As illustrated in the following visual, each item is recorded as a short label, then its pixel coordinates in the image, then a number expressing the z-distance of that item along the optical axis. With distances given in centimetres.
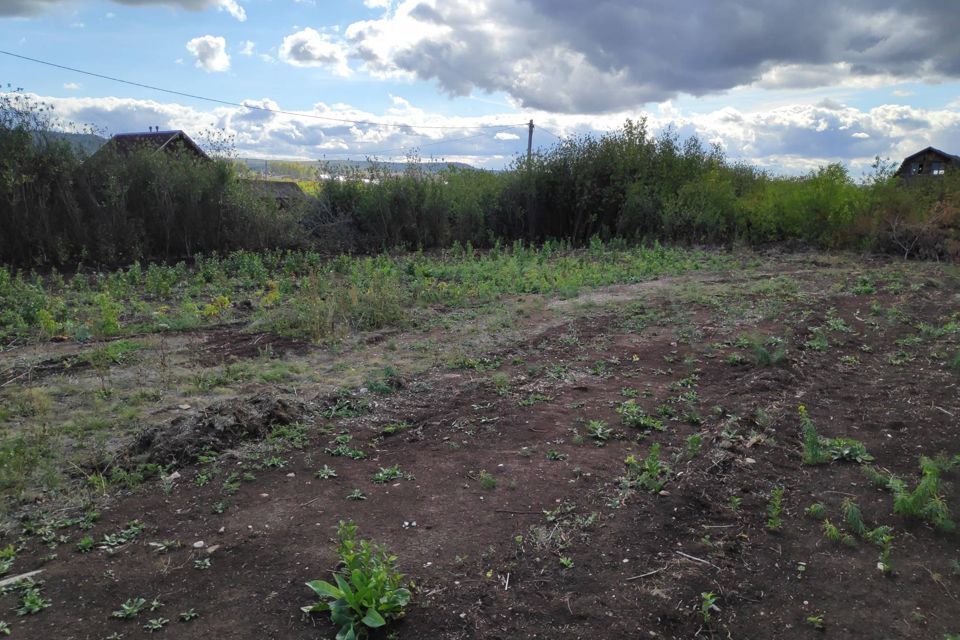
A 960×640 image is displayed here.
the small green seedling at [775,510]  298
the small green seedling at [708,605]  244
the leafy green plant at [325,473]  357
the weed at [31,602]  253
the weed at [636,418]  412
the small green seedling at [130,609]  249
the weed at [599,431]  395
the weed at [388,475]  353
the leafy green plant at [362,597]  237
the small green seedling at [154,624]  243
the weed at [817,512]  305
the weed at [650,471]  332
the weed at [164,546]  294
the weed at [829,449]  357
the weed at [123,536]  300
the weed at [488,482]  339
